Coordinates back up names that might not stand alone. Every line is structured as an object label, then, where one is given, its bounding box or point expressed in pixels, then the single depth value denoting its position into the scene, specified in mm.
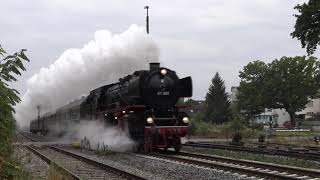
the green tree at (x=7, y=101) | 7805
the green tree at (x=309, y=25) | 29891
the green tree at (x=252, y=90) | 94625
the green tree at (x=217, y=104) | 86625
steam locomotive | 21969
